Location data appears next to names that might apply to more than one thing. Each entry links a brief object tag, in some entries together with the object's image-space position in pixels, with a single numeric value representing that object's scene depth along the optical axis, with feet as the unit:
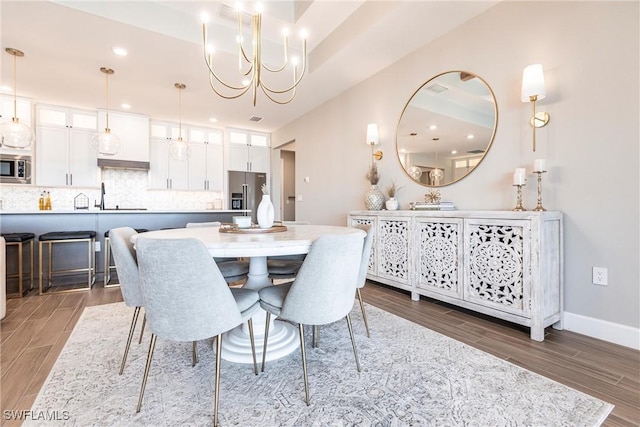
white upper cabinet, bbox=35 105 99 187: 16.01
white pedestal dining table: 4.65
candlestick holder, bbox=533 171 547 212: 7.36
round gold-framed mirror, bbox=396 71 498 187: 8.96
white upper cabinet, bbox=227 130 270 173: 21.17
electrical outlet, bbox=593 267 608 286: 6.72
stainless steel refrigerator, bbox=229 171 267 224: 21.11
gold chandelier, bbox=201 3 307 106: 6.58
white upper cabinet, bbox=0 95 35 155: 14.84
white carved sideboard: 6.75
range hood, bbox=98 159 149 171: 17.16
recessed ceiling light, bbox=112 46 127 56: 10.41
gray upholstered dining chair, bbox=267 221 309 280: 7.25
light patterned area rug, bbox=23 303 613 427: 4.18
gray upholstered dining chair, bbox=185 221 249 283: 7.17
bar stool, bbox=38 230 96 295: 10.73
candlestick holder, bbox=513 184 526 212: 7.73
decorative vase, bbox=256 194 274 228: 6.77
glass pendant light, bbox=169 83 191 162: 14.69
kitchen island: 11.39
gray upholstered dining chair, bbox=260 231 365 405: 4.47
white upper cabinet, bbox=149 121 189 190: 19.04
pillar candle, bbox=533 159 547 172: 7.23
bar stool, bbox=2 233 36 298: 10.12
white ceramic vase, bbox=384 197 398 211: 11.26
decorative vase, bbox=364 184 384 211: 11.74
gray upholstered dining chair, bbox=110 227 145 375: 5.13
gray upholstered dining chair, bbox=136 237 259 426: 3.88
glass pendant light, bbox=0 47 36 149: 10.25
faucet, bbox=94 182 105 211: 17.98
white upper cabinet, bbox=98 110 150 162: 17.38
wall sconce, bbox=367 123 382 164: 12.29
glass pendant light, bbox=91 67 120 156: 12.55
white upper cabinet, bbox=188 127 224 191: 20.30
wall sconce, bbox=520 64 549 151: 7.15
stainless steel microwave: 14.94
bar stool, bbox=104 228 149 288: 11.61
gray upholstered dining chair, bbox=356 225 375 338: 6.48
